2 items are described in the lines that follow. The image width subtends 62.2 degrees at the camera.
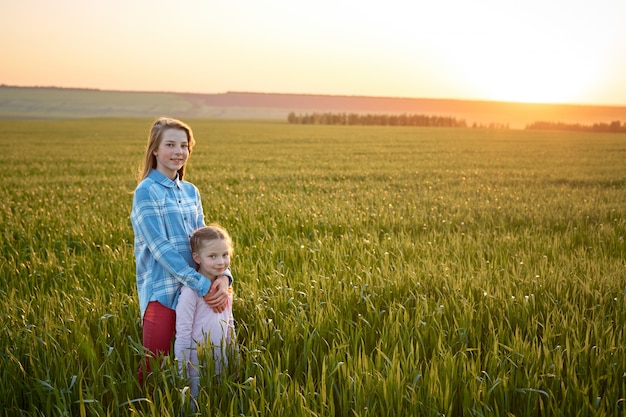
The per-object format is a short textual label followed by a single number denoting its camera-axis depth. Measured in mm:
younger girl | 3551
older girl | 3631
